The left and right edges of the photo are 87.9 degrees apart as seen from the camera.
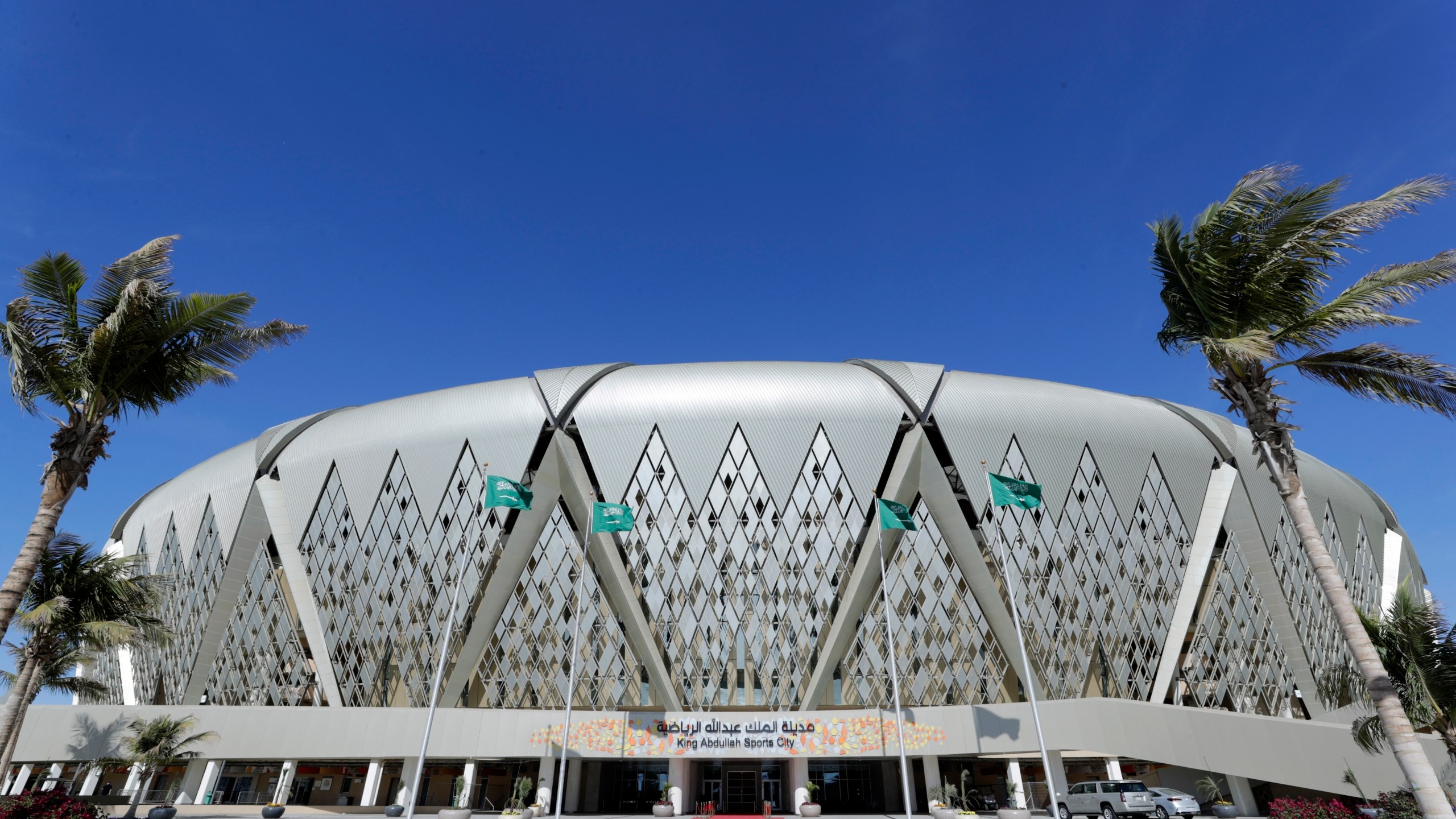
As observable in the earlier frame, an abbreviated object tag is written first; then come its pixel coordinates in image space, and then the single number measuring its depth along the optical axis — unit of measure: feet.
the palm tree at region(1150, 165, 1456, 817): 47.88
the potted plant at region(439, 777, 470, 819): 91.30
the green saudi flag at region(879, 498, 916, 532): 94.32
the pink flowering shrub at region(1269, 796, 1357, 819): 53.72
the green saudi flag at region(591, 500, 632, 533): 98.94
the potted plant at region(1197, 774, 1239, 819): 89.40
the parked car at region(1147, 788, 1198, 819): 82.12
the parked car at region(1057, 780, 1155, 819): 83.30
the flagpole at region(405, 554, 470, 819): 73.92
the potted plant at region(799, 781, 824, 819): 100.22
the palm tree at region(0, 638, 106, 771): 72.20
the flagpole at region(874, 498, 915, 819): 79.17
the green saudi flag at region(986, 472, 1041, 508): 88.94
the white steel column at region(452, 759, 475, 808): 106.83
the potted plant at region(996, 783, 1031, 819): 85.20
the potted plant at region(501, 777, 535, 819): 103.45
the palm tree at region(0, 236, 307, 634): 46.62
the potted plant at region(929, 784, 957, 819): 94.27
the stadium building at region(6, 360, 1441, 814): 111.24
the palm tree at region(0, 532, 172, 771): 62.85
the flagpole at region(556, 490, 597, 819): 79.97
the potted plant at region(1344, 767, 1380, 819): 59.93
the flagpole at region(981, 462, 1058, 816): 73.20
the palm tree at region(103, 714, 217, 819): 87.86
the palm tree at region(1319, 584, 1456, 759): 58.65
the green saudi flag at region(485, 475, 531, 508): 89.61
